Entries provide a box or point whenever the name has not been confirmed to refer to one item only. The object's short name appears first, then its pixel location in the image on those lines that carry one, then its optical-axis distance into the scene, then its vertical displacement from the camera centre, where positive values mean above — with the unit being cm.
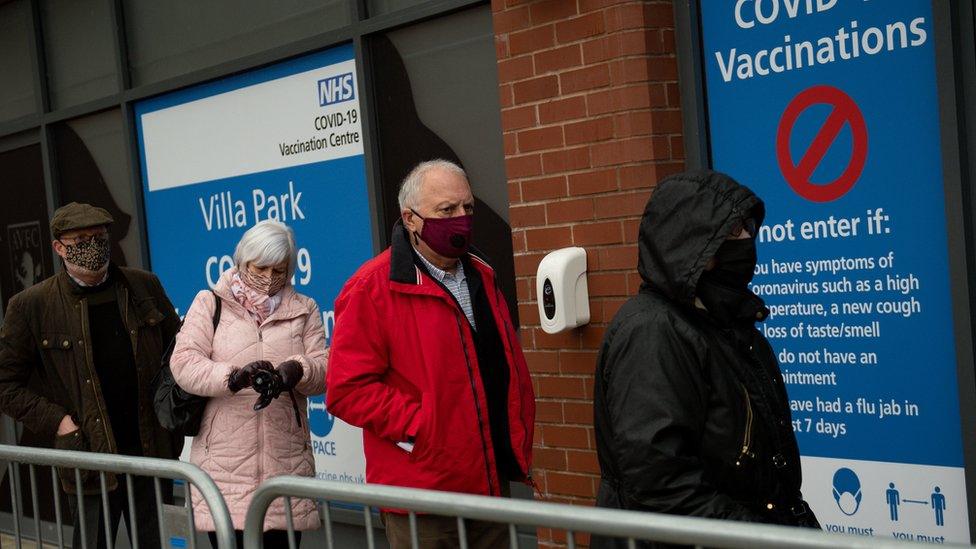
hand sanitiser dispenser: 445 -26
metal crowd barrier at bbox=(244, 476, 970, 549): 196 -57
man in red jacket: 368 -43
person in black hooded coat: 251 -40
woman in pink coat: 414 -42
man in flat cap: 504 -40
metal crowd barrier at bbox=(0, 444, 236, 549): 319 -62
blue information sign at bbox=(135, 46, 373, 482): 606 +40
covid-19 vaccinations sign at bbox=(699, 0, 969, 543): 386 -13
